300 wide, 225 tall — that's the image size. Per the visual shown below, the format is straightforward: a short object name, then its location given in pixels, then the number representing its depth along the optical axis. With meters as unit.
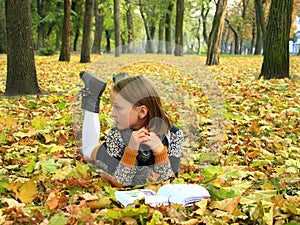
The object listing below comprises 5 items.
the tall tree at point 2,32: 27.70
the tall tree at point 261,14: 25.87
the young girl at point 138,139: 3.06
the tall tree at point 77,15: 34.46
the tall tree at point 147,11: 33.34
